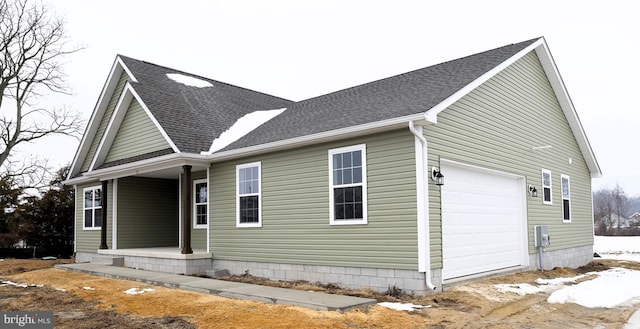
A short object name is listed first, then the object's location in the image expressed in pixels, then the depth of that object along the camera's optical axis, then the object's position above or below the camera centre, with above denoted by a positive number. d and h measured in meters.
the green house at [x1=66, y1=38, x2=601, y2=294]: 9.07 +0.63
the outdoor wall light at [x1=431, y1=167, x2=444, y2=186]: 9.02 +0.46
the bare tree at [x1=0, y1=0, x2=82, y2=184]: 24.95 +6.62
